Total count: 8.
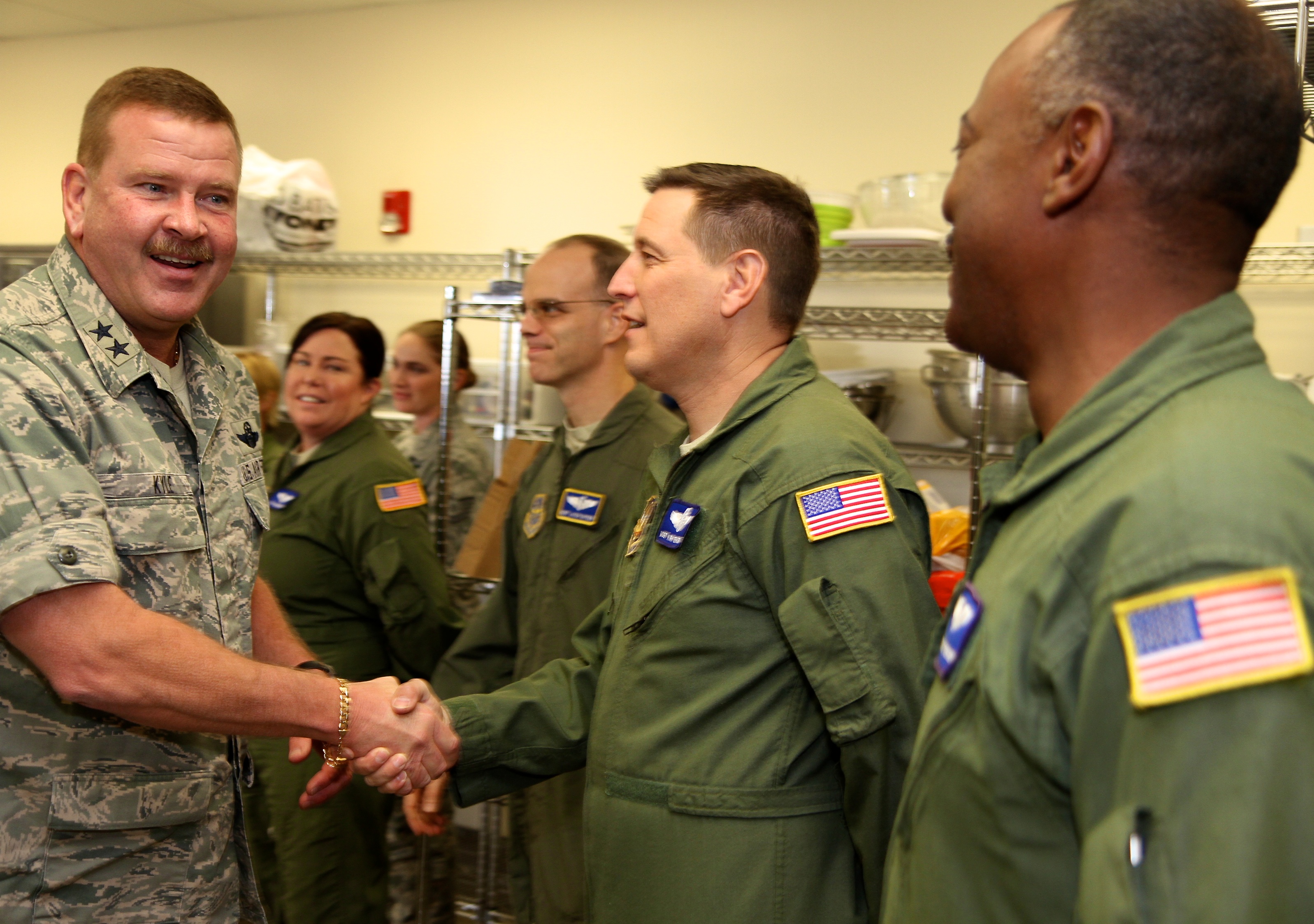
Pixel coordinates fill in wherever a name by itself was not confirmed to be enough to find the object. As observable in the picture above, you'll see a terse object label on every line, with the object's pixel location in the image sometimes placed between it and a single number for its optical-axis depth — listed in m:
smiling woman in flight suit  2.75
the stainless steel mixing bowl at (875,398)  3.36
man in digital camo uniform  1.31
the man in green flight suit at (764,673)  1.38
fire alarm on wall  4.95
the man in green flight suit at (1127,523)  0.62
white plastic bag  4.42
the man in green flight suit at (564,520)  2.40
